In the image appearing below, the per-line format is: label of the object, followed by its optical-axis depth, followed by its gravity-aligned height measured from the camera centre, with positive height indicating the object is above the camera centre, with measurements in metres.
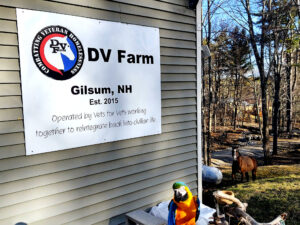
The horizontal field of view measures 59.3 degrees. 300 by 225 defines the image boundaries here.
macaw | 2.69 -1.20
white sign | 2.68 +0.18
